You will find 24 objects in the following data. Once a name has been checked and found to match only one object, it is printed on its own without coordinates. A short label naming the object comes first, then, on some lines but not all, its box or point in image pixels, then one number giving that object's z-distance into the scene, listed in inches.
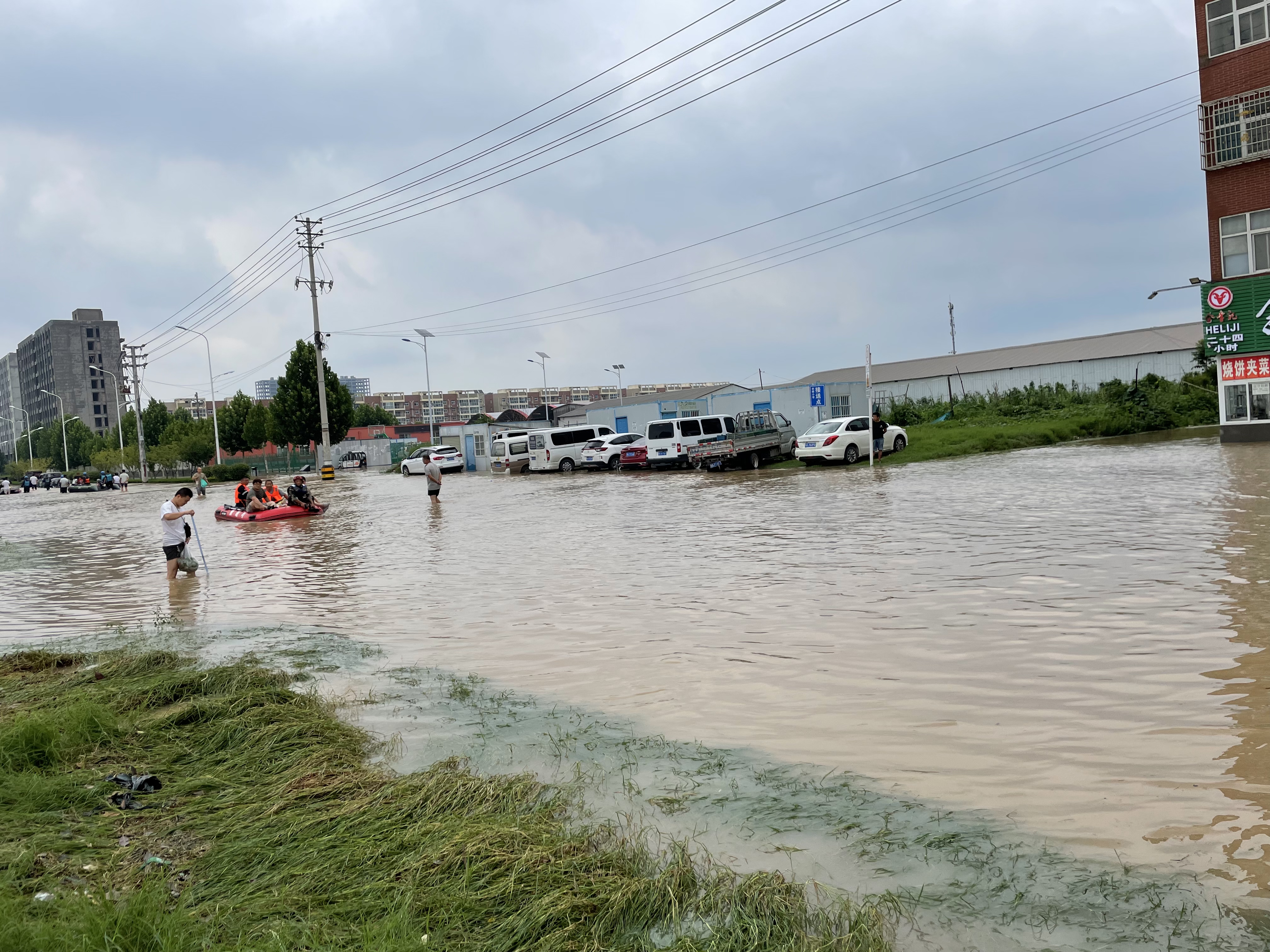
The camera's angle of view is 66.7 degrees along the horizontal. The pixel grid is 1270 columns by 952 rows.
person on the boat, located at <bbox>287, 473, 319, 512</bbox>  1107.9
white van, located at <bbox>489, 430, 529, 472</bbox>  1852.9
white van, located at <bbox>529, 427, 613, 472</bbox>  1760.6
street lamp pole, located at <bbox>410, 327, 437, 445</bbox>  3016.7
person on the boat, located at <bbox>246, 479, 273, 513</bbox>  1073.5
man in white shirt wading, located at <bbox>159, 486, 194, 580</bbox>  588.4
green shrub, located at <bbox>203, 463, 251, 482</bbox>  2876.5
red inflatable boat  1056.8
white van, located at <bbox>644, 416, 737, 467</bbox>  1487.5
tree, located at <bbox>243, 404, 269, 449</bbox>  3535.9
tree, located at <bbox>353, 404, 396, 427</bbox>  5457.7
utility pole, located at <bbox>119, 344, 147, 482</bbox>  3038.9
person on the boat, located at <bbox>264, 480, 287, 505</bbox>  1116.5
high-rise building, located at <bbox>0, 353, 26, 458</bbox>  7593.5
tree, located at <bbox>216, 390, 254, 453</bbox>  3656.5
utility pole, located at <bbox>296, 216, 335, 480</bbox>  1974.7
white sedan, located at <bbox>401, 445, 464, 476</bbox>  2108.8
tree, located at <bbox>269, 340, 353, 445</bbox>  2864.2
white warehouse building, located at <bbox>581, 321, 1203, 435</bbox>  1863.9
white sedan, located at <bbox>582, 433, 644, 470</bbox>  1668.3
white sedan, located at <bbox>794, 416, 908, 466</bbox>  1273.4
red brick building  1126.4
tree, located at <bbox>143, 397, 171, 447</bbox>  4126.5
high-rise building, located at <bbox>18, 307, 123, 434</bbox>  6752.0
